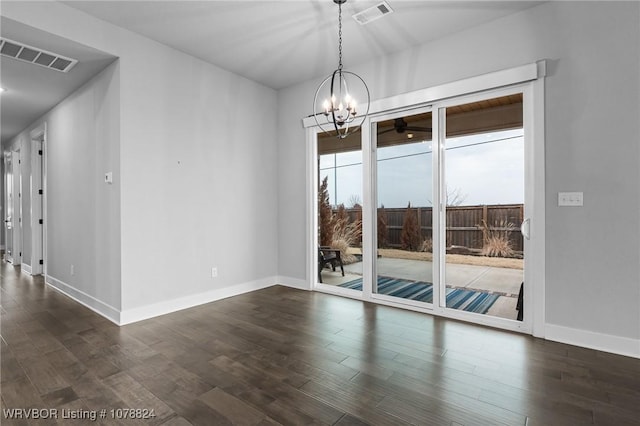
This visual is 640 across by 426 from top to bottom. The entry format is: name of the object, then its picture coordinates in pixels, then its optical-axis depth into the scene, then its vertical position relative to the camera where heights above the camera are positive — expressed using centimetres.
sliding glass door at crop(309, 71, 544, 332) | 328 +6
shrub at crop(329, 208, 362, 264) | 449 -31
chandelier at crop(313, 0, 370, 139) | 425 +154
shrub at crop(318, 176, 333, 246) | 483 -6
